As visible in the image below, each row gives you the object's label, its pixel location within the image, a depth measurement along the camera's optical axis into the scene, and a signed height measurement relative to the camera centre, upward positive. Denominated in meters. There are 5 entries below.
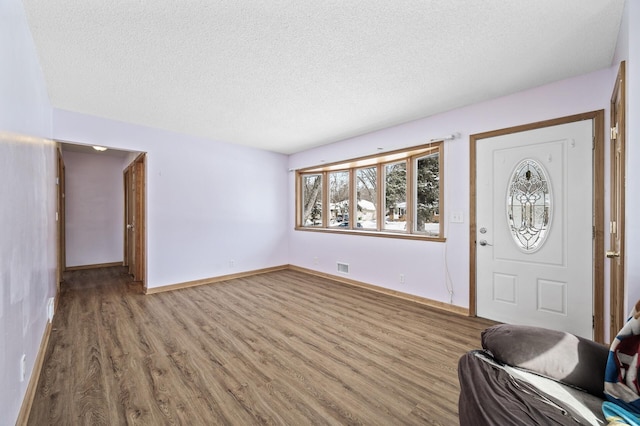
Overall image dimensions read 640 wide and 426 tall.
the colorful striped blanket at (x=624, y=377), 0.97 -0.62
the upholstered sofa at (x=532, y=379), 1.00 -0.71
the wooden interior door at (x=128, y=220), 5.53 -0.16
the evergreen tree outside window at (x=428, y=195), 3.78 +0.24
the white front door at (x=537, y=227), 2.57 -0.16
